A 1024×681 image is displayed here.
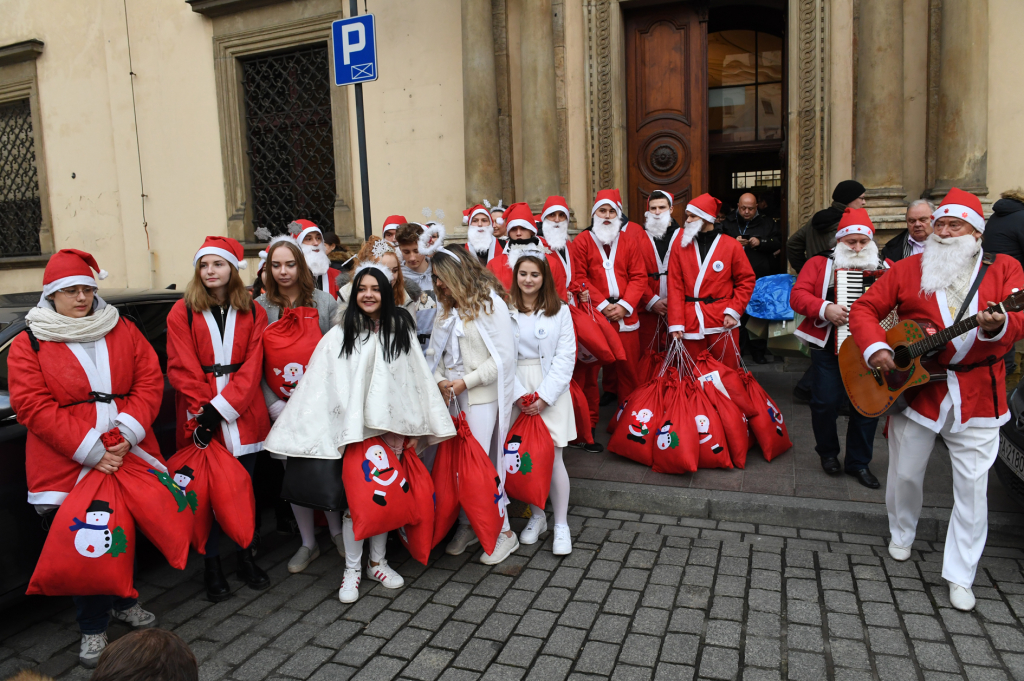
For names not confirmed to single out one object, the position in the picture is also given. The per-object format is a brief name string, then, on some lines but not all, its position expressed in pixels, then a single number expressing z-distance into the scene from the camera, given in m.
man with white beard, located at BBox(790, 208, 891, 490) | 4.82
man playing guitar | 3.48
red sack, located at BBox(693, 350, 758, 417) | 5.24
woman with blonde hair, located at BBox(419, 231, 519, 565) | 4.11
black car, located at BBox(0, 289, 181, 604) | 3.42
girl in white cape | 3.73
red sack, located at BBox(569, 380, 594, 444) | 5.07
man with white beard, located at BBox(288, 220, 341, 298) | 5.42
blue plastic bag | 6.52
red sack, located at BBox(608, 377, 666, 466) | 5.19
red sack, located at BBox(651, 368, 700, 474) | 4.96
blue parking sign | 5.89
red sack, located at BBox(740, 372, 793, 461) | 5.24
